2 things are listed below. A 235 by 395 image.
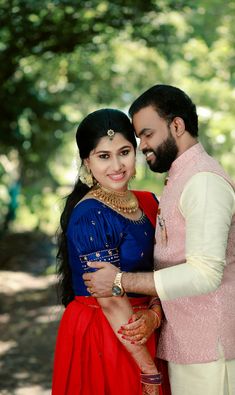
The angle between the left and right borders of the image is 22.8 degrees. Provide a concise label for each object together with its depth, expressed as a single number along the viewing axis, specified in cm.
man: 213
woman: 241
